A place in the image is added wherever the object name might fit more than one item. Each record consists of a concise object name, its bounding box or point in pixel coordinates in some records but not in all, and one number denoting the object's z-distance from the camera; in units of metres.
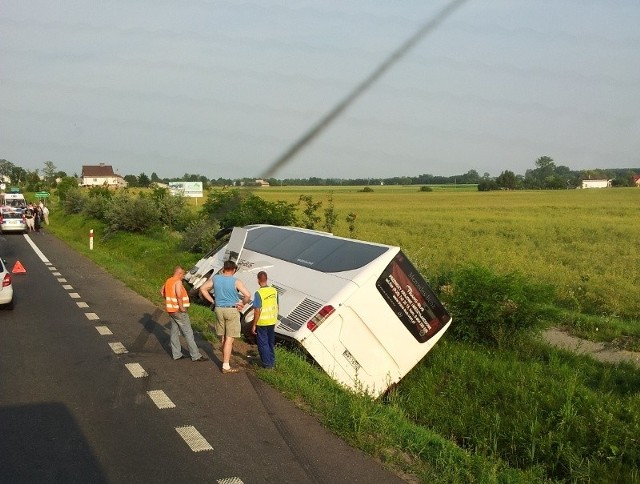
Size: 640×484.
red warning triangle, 18.27
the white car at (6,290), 12.87
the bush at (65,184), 61.98
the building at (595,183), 102.74
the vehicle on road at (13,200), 45.64
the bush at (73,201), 49.84
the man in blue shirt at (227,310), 8.52
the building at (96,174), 122.23
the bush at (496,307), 11.17
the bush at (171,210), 34.19
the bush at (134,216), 32.84
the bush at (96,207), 42.33
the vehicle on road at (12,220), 36.09
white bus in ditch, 8.95
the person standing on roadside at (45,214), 46.50
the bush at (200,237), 23.00
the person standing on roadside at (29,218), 39.25
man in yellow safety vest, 8.46
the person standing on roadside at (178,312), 8.94
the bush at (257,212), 22.28
